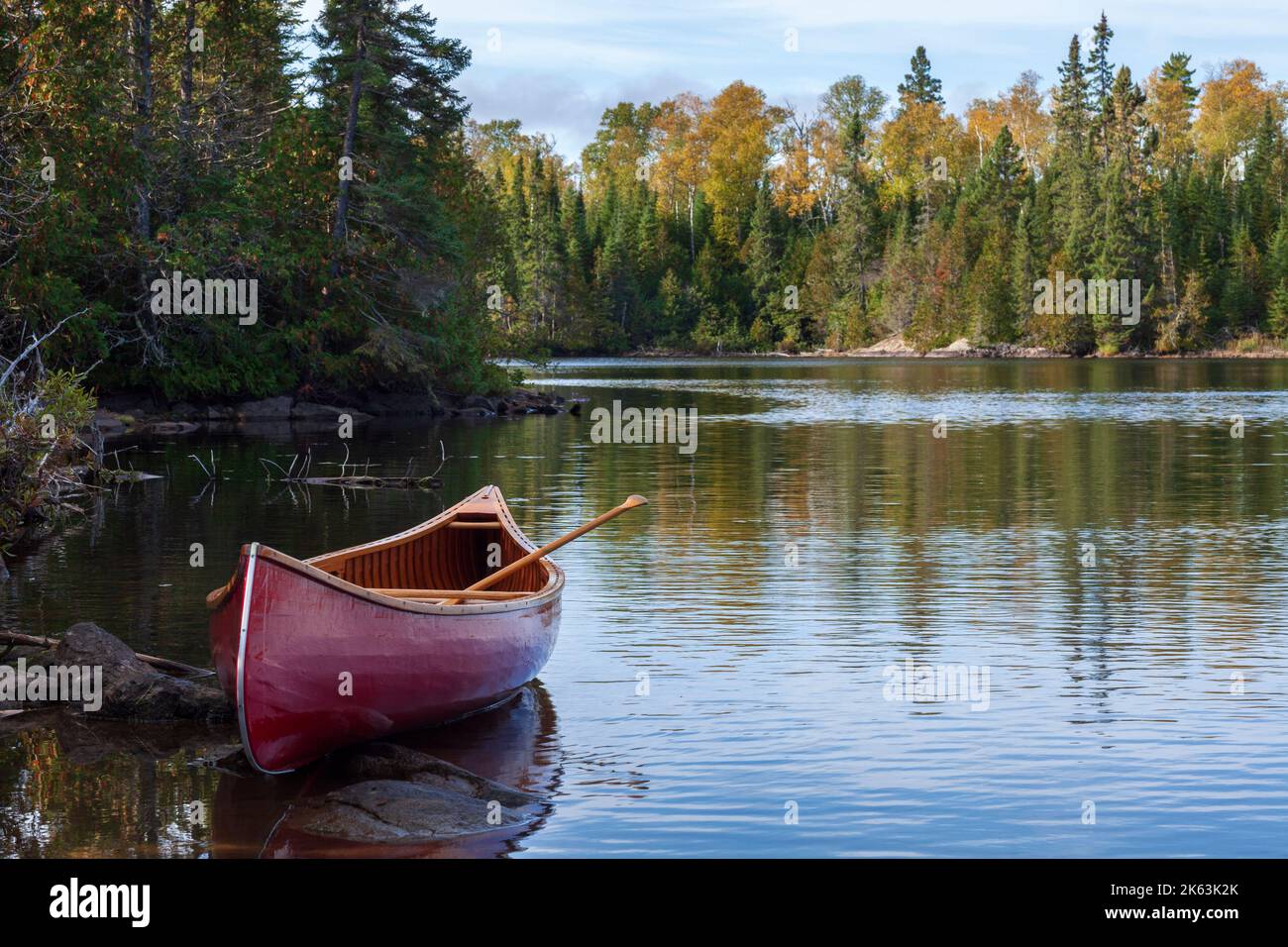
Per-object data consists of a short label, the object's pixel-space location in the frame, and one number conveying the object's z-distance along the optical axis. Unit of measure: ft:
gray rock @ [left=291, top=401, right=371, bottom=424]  170.97
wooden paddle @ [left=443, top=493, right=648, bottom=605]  47.85
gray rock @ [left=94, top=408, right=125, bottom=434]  141.49
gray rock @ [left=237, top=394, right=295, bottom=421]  167.22
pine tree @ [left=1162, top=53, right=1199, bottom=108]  412.57
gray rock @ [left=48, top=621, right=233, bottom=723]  42.09
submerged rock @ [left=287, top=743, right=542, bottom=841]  33.14
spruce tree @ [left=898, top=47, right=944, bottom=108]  424.05
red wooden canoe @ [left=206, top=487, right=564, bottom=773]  35.37
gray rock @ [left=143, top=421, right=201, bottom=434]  150.12
